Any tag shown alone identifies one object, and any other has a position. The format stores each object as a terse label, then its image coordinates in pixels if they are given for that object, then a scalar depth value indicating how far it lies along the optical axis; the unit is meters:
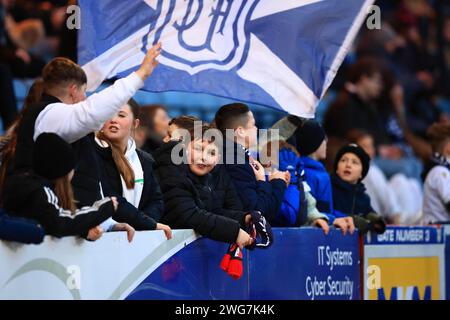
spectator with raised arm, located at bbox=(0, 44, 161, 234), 12.48
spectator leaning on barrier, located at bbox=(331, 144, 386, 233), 20.00
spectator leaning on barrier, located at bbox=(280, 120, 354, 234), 18.80
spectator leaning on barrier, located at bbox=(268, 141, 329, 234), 17.73
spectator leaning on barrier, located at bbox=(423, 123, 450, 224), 21.39
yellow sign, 18.75
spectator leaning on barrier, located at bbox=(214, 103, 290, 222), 16.37
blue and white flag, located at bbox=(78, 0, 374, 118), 16.16
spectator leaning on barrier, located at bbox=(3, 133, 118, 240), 11.90
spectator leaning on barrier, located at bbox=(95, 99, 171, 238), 14.62
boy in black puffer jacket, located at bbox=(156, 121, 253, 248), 14.61
